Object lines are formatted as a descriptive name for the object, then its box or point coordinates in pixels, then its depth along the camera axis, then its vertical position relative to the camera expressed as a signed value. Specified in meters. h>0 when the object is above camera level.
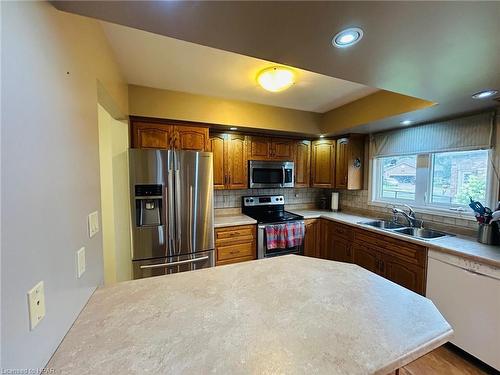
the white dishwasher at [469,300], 1.60 -1.00
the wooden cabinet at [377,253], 2.11 -0.89
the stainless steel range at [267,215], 2.86 -0.57
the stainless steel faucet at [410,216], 2.62 -0.47
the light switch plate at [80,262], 0.92 -0.37
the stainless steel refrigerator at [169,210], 2.16 -0.34
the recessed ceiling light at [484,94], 1.61 +0.64
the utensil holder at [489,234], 1.91 -0.51
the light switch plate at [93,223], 1.06 -0.24
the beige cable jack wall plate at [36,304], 0.61 -0.37
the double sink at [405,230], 2.41 -0.62
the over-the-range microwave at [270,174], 3.14 +0.05
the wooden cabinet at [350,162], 3.25 +0.23
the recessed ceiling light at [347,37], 0.98 +0.66
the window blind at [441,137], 2.08 +0.46
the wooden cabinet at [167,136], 2.37 +0.47
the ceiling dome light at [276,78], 1.83 +0.87
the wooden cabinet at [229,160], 2.94 +0.23
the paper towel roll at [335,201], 3.72 -0.41
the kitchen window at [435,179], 2.19 -0.02
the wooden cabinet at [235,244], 2.67 -0.85
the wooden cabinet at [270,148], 3.14 +0.43
